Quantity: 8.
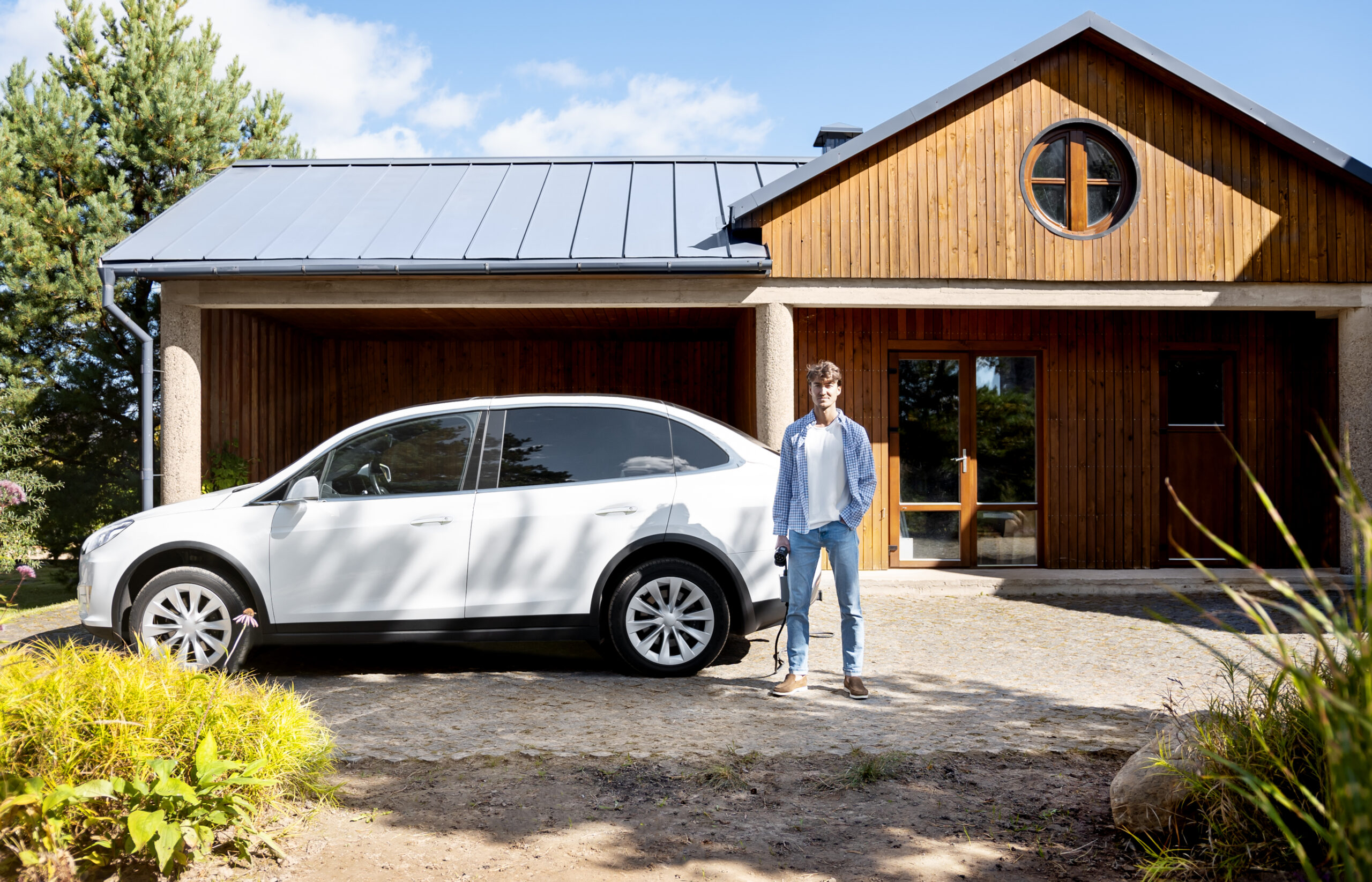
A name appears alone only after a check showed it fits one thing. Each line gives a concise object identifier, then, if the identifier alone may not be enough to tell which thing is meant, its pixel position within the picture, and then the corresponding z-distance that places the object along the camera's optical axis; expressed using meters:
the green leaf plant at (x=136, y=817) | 2.77
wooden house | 8.64
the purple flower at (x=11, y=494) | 3.71
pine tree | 12.69
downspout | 8.17
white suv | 5.41
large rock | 3.06
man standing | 5.10
